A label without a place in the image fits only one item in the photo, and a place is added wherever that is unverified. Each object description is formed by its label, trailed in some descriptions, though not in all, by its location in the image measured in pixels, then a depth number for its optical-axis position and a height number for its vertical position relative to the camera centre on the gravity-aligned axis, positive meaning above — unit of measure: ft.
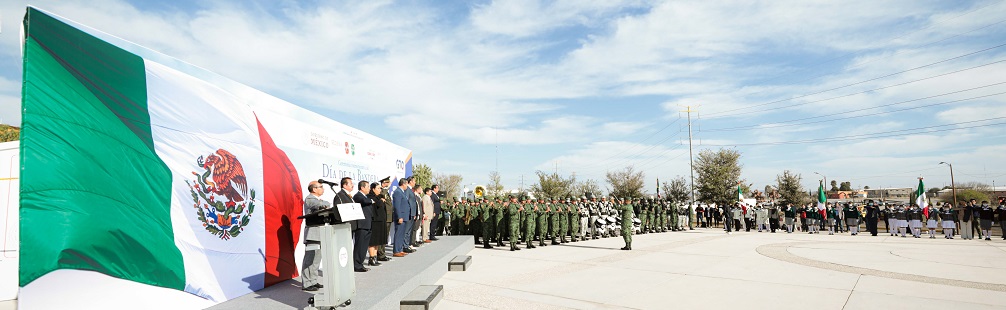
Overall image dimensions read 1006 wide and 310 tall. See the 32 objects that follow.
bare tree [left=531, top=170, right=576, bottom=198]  143.84 +1.30
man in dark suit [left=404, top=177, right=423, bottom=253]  38.29 -1.44
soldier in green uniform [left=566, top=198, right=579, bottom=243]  59.62 -3.05
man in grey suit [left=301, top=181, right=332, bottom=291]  21.59 -1.82
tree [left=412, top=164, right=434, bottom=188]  151.84 +5.74
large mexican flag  14.35 +0.95
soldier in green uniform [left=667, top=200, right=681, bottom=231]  84.19 -4.37
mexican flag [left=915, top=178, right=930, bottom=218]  76.28 -2.29
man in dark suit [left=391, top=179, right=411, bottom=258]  35.35 -1.37
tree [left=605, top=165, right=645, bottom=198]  153.69 +1.66
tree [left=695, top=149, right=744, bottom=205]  127.34 +2.24
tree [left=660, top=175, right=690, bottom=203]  149.38 -0.68
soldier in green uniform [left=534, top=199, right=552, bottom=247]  53.16 -2.92
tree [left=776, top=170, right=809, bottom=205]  149.28 -0.72
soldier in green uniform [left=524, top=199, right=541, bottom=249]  50.78 -2.96
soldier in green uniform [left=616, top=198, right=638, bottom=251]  48.44 -3.15
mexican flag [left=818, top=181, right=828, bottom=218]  81.10 -2.90
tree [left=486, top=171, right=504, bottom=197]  166.11 +1.89
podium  18.02 -2.28
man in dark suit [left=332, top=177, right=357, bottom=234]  23.21 +0.13
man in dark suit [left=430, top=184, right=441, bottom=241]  49.44 -1.99
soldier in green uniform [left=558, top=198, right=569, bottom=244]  57.52 -3.12
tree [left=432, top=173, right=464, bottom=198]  207.31 +4.52
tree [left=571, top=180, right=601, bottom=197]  170.50 +0.92
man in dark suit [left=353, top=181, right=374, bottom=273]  27.14 -1.91
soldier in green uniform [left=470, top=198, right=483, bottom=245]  55.67 -2.73
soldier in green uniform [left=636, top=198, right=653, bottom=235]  75.60 -4.22
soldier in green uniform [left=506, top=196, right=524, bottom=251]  48.93 -2.64
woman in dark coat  30.58 -1.44
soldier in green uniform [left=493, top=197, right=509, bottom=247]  52.47 -2.29
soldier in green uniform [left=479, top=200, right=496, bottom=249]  52.49 -2.88
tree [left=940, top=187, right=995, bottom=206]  205.73 -5.45
